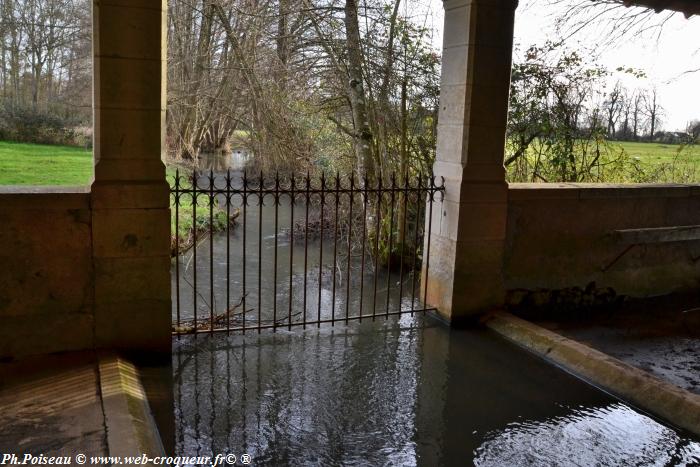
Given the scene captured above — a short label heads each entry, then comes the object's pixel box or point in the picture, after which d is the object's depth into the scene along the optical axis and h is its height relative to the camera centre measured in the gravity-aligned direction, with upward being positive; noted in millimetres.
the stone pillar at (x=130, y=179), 4141 -187
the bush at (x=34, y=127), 16484 +620
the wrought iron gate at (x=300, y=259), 5707 -1537
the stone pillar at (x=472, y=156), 5363 +100
